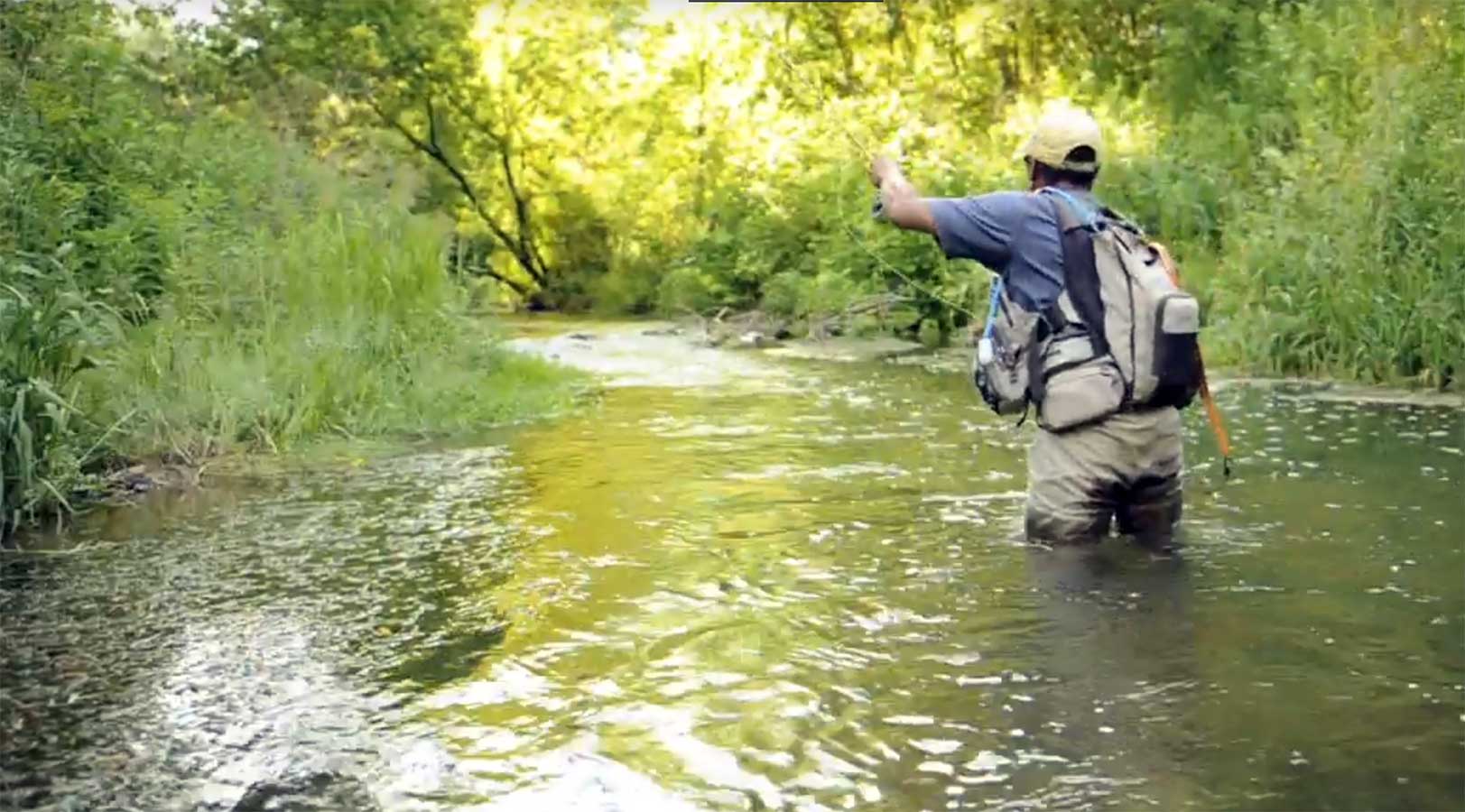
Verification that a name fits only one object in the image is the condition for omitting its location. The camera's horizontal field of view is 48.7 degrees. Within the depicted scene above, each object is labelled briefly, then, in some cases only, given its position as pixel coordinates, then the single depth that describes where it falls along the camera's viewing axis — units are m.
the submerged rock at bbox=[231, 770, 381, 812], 3.23
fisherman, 5.23
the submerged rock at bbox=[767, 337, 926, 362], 15.41
